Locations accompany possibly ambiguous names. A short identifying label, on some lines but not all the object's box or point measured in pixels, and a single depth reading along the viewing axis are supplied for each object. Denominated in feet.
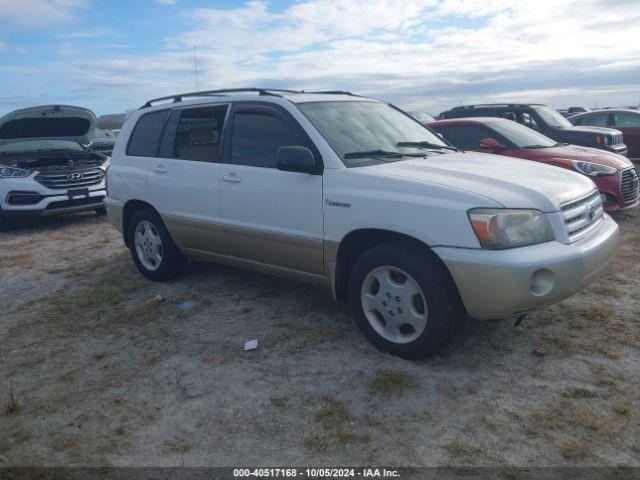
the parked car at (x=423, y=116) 60.18
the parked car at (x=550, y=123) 35.42
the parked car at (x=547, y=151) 26.11
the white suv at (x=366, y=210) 11.71
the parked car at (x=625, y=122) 47.03
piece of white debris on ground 14.10
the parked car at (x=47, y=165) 29.76
